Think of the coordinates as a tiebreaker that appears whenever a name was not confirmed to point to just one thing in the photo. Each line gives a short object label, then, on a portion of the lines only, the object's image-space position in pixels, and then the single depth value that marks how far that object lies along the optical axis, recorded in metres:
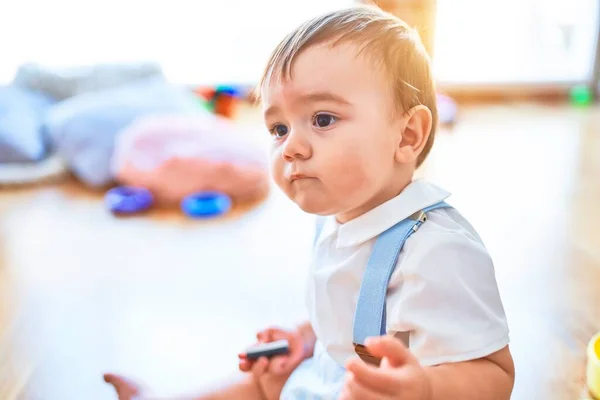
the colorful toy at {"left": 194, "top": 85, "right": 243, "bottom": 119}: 2.34
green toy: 2.58
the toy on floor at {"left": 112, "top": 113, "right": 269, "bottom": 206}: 1.70
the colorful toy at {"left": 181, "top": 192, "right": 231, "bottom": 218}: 1.61
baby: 0.67
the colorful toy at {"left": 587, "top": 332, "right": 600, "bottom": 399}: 0.90
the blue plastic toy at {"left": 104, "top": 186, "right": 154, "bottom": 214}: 1.65
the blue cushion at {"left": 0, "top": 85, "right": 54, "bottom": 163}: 1.87
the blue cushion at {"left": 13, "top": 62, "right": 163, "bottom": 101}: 2.22
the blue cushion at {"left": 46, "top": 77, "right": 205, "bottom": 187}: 1.85
